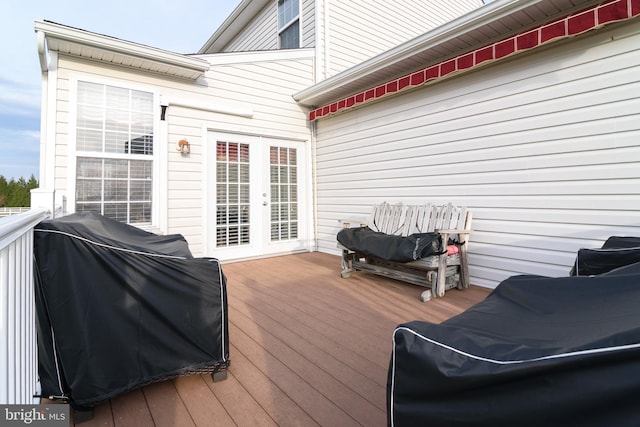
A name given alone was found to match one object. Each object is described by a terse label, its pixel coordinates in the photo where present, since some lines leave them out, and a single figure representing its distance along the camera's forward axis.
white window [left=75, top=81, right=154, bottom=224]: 3.93
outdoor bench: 3.24
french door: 4.96
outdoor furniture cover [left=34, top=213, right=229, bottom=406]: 1.48
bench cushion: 3.17
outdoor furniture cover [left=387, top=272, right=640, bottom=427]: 0.62
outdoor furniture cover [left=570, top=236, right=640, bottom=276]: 1.80
